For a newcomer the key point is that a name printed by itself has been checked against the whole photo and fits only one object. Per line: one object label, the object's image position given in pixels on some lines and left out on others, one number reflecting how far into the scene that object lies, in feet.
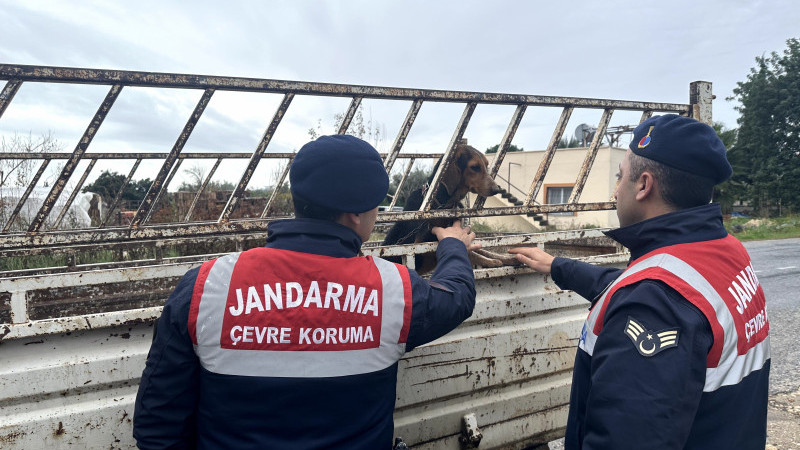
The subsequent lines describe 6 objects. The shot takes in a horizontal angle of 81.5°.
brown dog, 10.41
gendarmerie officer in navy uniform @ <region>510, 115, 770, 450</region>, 3.45
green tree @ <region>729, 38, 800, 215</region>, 85.92
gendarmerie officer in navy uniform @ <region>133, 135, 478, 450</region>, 4.02
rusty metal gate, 4.81
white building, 45.96
